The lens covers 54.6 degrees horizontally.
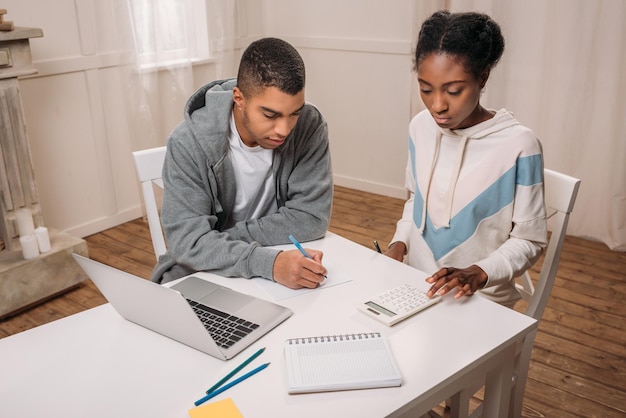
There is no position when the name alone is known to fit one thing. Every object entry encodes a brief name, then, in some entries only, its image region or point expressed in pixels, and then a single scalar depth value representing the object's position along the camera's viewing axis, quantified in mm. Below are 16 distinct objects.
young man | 1335
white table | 916
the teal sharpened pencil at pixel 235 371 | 941
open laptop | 999
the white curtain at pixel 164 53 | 3164
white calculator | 1131
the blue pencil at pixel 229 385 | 917
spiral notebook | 941
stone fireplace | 2393
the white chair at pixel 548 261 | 1408
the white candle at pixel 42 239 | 2559
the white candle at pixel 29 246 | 2504
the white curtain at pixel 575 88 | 2838
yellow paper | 885
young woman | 1349
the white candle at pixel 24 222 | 2543
